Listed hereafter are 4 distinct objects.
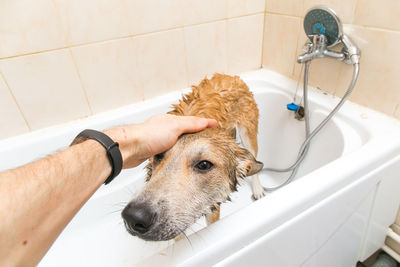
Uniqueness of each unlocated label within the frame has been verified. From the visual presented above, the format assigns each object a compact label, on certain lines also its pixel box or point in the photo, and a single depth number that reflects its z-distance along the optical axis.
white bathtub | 0.92
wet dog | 0.90
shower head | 1.44
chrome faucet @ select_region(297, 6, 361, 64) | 1.46
